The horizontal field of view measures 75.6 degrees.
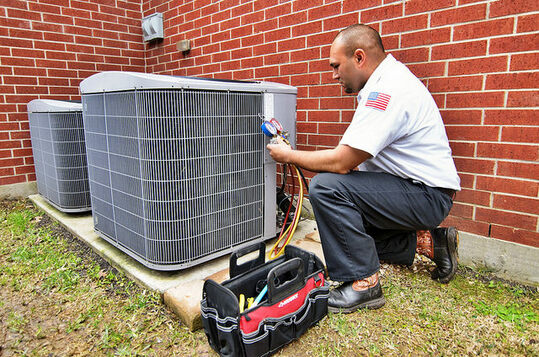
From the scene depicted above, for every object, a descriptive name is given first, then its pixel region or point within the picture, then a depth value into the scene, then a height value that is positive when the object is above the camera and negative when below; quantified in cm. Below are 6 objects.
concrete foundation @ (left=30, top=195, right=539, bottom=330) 169 -86
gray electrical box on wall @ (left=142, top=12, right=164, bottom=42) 400 +105
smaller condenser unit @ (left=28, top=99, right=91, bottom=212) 279 -28
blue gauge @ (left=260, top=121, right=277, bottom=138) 199 -7
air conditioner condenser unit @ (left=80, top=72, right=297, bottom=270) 171 -24
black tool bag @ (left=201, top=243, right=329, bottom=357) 130 -76
